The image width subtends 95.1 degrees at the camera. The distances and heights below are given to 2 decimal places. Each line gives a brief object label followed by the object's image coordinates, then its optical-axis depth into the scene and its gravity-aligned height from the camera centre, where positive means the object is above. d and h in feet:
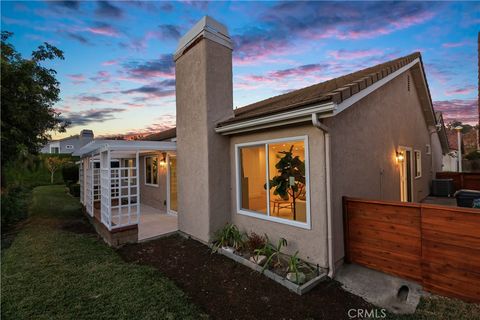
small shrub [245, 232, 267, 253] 17.60 -6.45
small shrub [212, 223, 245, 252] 18.65 -6.54
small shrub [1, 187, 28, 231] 27.27 -6.35
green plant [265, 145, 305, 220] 16.90 -1.22
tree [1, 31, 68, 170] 23.31 +8.30
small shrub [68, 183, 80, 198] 52.43 -5.48
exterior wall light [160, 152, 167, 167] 32.14 +0.77
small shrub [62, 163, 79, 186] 69.15 -1.84
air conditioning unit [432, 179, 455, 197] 36.83 -4.87
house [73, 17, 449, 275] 14.64 +0.65
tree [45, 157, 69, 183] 76.54 +1.56
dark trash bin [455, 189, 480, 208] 22.95 -4.14
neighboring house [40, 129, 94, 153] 114.97 +12.18
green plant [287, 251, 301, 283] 13.54 -6.54
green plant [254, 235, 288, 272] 15.55 -6.58
